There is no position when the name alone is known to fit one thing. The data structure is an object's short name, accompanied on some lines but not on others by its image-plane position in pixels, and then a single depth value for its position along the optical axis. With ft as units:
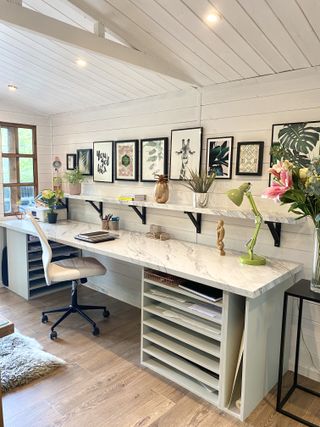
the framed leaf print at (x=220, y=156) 8.30
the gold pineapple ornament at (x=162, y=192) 9.34
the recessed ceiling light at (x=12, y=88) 10.75
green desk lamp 6.97
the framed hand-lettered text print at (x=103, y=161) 11.36
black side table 6.11
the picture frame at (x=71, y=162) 12.77
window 12.60
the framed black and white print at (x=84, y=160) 12.12
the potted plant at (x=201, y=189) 8.43
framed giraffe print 8.88
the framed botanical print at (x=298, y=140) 6.89
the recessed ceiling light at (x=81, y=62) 8.35
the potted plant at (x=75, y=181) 12.17
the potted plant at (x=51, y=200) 11.98
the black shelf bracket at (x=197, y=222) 9.03
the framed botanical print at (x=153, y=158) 9.70
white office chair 9.01
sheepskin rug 7.27
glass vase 6.17
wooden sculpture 7.84
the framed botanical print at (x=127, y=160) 10.52
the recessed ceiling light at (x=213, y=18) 5.61
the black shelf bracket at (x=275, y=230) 7.50
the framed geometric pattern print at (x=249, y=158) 7.76
